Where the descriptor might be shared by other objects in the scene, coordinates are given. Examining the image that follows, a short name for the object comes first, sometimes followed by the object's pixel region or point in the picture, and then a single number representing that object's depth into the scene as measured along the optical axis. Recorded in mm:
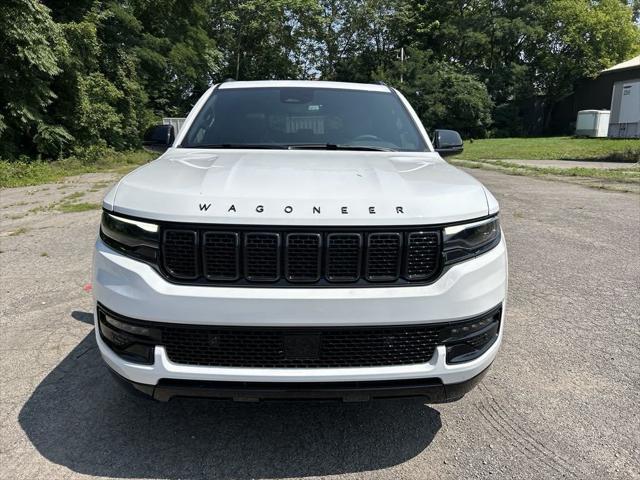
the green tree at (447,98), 41875
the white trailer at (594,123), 36250
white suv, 2221
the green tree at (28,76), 14117
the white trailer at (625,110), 29547
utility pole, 43906
